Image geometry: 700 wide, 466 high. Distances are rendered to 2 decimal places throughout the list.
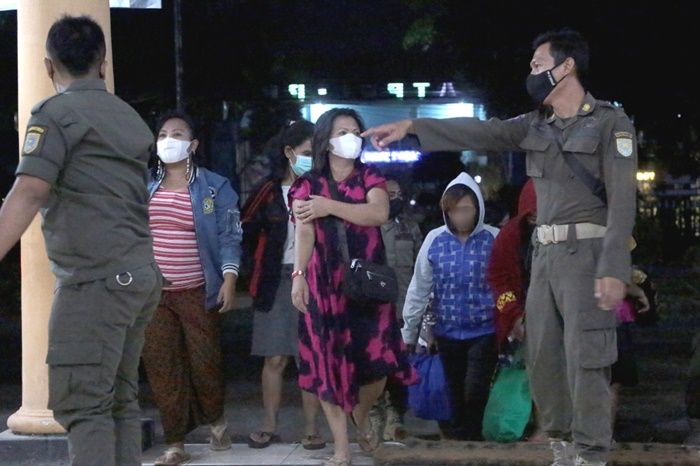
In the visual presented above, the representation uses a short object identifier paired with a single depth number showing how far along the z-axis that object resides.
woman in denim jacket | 7.47
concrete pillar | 7.32
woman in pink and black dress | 7.09
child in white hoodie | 7.67
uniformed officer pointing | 5.82
